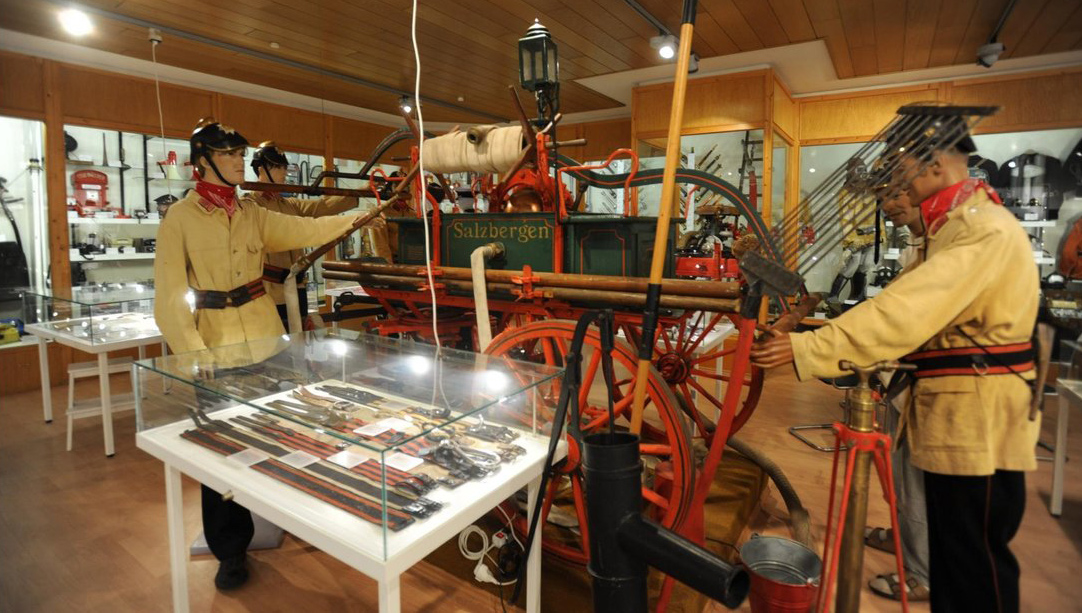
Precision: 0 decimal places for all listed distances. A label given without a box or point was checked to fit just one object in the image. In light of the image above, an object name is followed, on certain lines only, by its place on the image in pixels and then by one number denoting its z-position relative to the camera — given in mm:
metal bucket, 2131
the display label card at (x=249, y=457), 1787
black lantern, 2805
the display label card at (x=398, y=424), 1704
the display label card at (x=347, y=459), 1661
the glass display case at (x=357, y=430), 1531
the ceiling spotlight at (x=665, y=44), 4676
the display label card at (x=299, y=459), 1717
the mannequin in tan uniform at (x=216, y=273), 2518
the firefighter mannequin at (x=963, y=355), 1556
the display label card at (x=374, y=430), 1648
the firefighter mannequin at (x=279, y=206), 3756
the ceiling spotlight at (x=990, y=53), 4302
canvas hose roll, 2814
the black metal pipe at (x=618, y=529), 1376
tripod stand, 1557
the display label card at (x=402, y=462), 1610
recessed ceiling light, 4293
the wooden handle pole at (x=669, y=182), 1555
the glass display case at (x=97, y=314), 4012
